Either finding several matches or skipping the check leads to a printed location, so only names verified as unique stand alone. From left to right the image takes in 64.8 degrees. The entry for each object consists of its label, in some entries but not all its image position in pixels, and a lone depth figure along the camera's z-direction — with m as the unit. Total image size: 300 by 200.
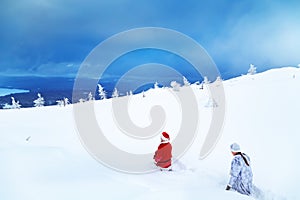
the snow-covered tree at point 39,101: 38.78
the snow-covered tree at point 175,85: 28.27
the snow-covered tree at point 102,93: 42.76
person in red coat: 7.58
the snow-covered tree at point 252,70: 33.08
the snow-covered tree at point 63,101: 37.56
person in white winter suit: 5.72
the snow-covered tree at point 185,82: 38.04
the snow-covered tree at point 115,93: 40.94
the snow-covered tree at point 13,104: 35.12
